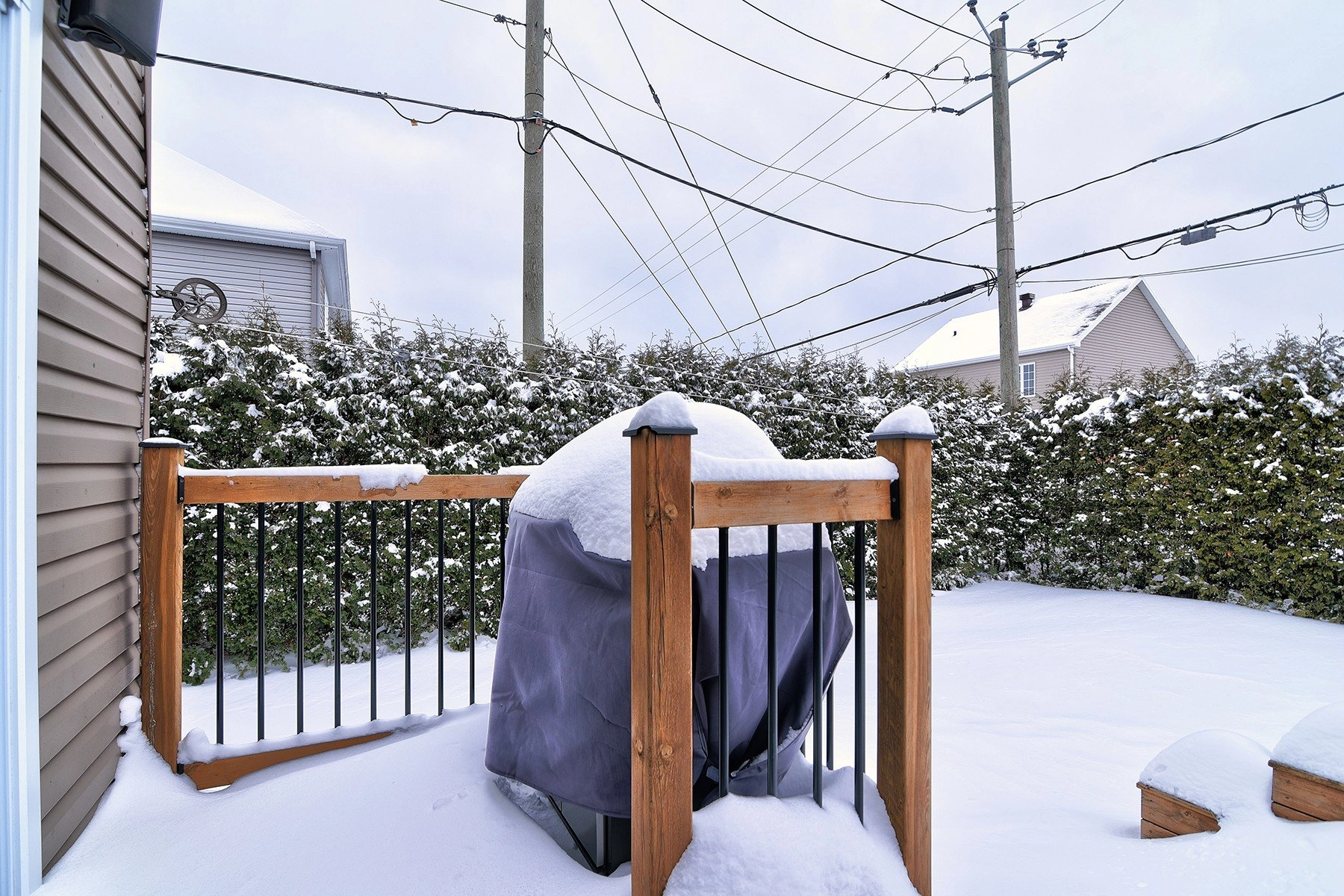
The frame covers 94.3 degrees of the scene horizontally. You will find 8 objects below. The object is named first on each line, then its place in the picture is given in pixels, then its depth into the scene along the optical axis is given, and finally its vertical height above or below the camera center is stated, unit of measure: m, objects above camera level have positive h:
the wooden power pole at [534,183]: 5.01 +2.24
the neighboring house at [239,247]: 7.18 +2.51
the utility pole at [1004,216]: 6.80 +2.71
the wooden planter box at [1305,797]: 1.35 -0.77
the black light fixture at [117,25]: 1.27 +0.92
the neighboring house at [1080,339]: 14.33 +2.75
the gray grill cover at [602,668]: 1.29 -0.49
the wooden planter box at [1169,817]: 1.50 -0.90
